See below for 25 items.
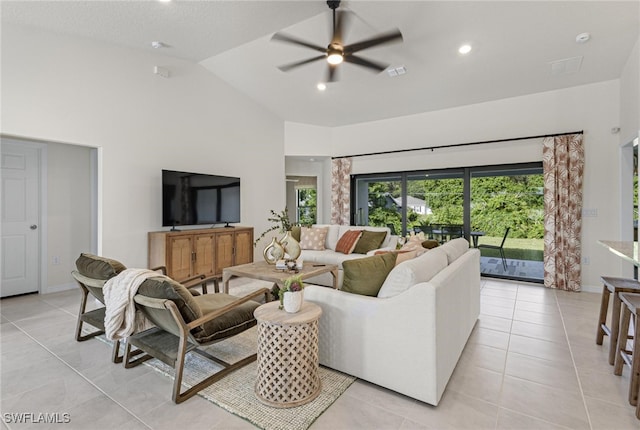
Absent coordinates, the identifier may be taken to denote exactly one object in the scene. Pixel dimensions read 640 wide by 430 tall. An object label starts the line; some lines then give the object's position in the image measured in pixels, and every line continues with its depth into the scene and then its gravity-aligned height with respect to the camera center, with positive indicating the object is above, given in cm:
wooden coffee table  340 -75
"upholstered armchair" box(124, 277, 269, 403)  198 -86
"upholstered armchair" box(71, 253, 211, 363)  239 -62
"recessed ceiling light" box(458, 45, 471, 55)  392 +203
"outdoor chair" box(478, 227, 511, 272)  542 -67
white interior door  416 -22
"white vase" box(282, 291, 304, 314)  204 -62
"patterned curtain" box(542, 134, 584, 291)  468 +2
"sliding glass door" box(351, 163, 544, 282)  520 -2
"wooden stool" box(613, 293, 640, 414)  194 -93
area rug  182 -124
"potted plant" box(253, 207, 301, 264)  385 -53
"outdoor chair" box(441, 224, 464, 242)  577 -42
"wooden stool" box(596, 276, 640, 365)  242 -69
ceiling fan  296 +158
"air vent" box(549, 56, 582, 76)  407 +195
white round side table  192 -95
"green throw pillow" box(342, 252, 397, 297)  227 -50
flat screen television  462 +11
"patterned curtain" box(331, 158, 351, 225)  690 +38
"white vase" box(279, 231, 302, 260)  385 -49
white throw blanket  211 -70
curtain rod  485 +116
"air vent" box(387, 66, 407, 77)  448 +200
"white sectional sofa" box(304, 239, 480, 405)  191 -81
